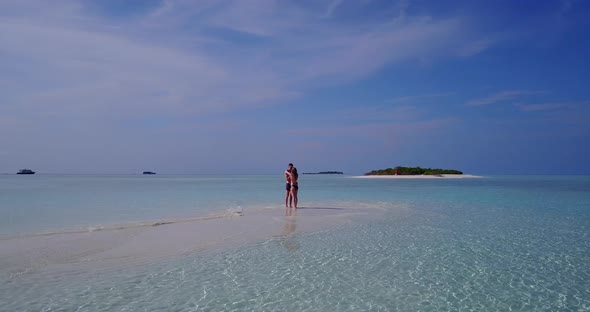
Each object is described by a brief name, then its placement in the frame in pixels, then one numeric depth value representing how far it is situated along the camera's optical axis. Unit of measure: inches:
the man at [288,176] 784.2
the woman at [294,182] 773.3
